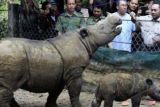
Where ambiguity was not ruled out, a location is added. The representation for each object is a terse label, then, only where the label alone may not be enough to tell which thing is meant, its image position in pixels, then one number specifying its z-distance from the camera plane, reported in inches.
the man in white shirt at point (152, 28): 424.2
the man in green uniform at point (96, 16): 447.8
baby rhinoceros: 348.5
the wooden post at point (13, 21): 486.6
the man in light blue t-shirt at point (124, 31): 436.8
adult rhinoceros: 344.5
